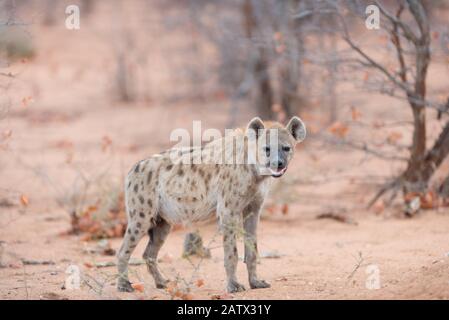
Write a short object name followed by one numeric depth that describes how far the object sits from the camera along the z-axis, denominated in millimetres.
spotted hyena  12227
